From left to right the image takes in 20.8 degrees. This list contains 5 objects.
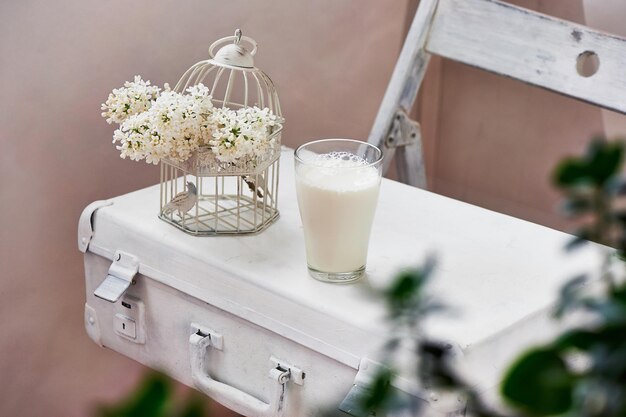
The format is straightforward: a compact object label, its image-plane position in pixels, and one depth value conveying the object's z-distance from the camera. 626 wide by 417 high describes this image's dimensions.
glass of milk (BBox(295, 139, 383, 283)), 1.58
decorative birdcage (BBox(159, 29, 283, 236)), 1.68
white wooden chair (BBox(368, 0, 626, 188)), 1.90
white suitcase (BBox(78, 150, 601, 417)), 1.56
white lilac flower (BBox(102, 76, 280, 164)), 1.64
